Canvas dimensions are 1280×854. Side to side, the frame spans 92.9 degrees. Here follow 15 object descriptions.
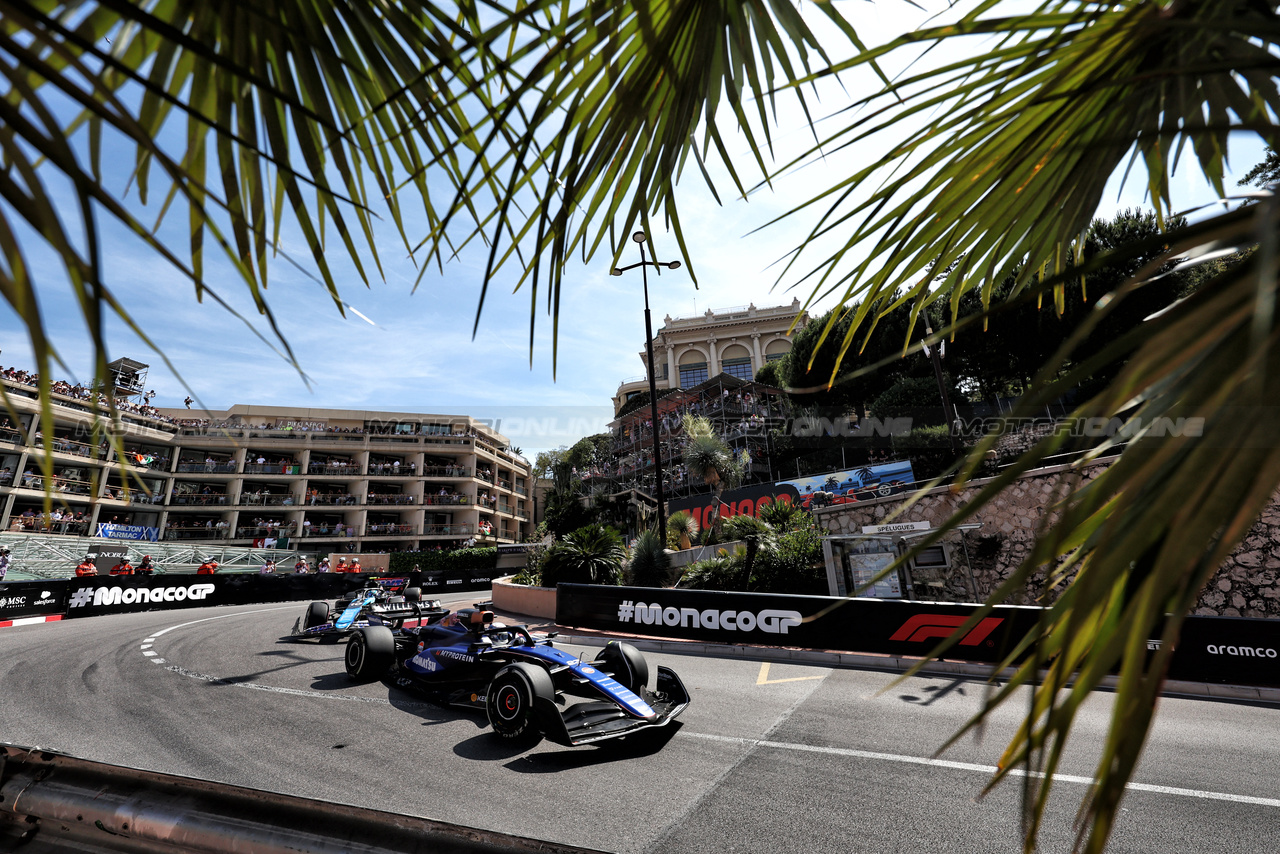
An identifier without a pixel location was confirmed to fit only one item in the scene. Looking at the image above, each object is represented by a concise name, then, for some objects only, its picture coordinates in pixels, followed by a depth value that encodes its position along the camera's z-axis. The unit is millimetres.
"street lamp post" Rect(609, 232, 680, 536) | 15241
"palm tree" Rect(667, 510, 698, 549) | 20609
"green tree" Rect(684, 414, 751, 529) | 24078
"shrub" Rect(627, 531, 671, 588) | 15727
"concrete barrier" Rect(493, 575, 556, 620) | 15141
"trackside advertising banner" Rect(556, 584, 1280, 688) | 7023
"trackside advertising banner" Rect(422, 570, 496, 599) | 27375
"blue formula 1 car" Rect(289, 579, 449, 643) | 9484
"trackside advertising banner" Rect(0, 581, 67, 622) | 14516
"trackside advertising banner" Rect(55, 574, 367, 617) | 16172
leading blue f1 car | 5129
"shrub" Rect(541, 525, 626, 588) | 15883
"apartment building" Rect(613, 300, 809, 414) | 57531
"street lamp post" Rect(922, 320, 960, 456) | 18497
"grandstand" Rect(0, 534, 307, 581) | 21281
